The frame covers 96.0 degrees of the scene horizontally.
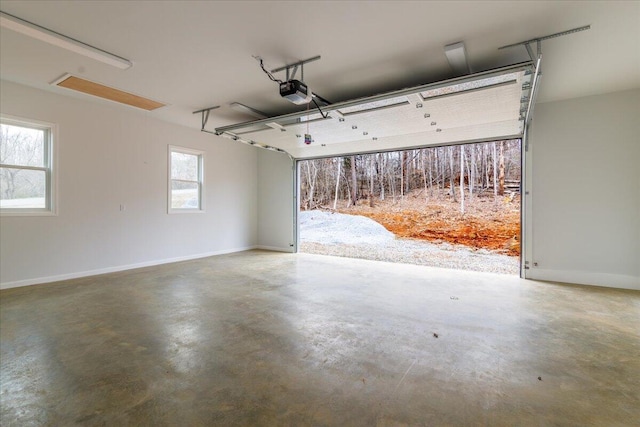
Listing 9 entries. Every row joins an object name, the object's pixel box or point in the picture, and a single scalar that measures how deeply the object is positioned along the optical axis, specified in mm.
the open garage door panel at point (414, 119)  3387
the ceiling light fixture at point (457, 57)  3006
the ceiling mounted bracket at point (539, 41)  2733
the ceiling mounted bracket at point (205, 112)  5112
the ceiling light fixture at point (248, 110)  4866
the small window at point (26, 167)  4309
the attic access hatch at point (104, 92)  4020
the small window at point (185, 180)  6406
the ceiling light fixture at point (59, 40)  2656
